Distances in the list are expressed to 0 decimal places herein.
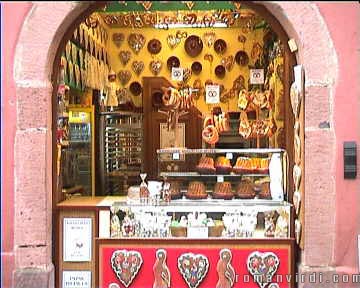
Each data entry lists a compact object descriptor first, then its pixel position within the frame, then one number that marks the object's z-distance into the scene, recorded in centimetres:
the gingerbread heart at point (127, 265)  582
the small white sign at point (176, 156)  674
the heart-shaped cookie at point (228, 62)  1034
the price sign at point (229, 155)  647
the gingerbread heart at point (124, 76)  1054
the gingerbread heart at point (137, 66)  1051
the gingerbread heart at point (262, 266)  575
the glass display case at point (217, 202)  593
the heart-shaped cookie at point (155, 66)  1047
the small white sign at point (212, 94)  835
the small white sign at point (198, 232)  588
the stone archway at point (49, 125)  533
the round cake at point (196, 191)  629
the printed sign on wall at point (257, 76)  854
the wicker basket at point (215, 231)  592
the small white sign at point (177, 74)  891
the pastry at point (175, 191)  632
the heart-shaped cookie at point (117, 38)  1050
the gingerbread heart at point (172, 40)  1038
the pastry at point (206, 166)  657
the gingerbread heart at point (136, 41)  1048
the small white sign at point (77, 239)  586
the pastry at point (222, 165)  653
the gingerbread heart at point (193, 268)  577
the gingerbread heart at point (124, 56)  1055
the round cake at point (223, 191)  625
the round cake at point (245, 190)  625
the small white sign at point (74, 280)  588
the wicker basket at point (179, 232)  592
